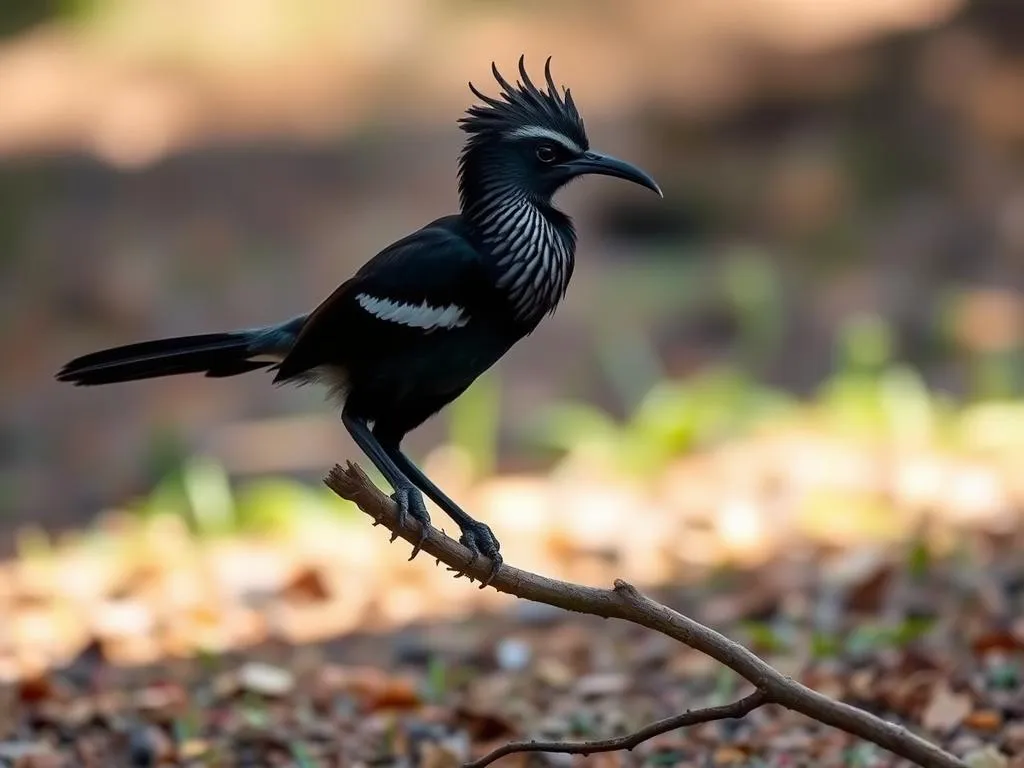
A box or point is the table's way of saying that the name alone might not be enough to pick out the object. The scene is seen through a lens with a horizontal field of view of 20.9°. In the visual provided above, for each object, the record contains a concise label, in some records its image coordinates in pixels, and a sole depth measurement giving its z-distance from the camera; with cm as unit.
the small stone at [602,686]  776
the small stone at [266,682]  774
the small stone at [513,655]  843
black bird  619
